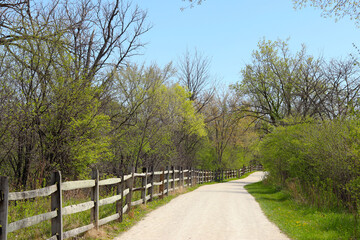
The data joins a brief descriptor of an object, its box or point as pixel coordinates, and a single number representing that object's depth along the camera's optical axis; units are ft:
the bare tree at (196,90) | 140.97
